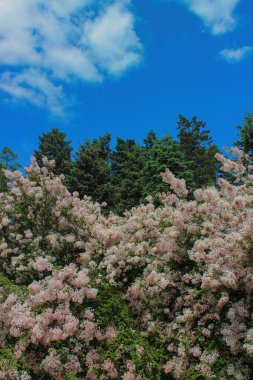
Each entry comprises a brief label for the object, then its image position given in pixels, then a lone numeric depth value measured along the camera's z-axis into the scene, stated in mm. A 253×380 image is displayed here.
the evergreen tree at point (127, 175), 25719
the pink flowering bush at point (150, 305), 5379
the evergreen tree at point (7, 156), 35344
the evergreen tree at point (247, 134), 22953
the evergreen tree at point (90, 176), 26672
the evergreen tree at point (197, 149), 36647
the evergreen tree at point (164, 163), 22500
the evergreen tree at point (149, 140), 35531
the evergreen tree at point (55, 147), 40562
